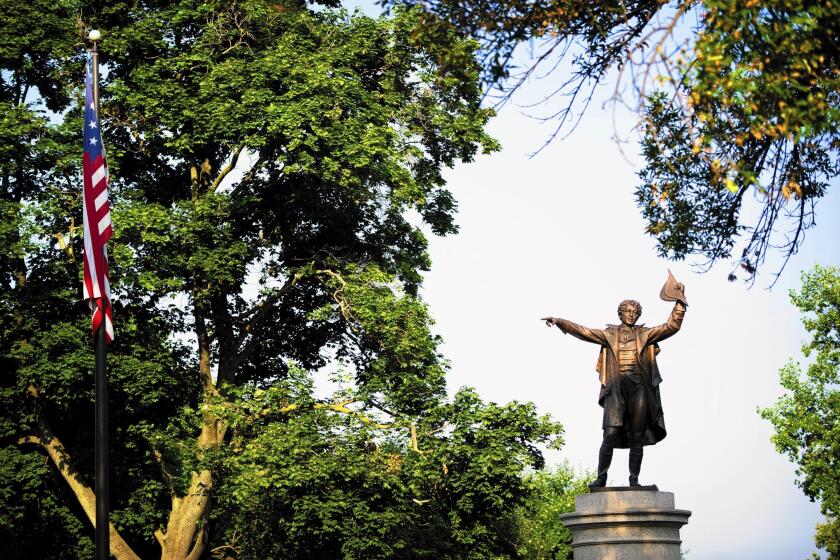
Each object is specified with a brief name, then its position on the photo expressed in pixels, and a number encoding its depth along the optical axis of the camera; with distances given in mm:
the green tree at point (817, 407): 39656
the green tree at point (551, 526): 48875
